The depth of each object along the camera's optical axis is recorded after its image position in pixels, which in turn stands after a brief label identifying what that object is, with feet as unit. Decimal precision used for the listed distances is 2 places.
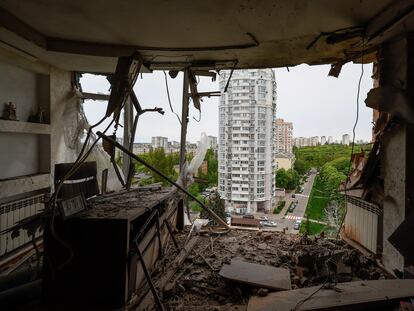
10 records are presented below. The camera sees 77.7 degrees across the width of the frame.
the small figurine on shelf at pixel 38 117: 11.74
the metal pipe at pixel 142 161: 7.73
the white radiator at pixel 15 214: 9.73
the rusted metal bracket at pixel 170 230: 8.93
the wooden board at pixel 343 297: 5.83
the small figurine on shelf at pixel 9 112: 10.31
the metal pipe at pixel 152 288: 5.78
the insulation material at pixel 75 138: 13.17
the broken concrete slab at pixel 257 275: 6.73
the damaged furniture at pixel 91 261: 5.83
